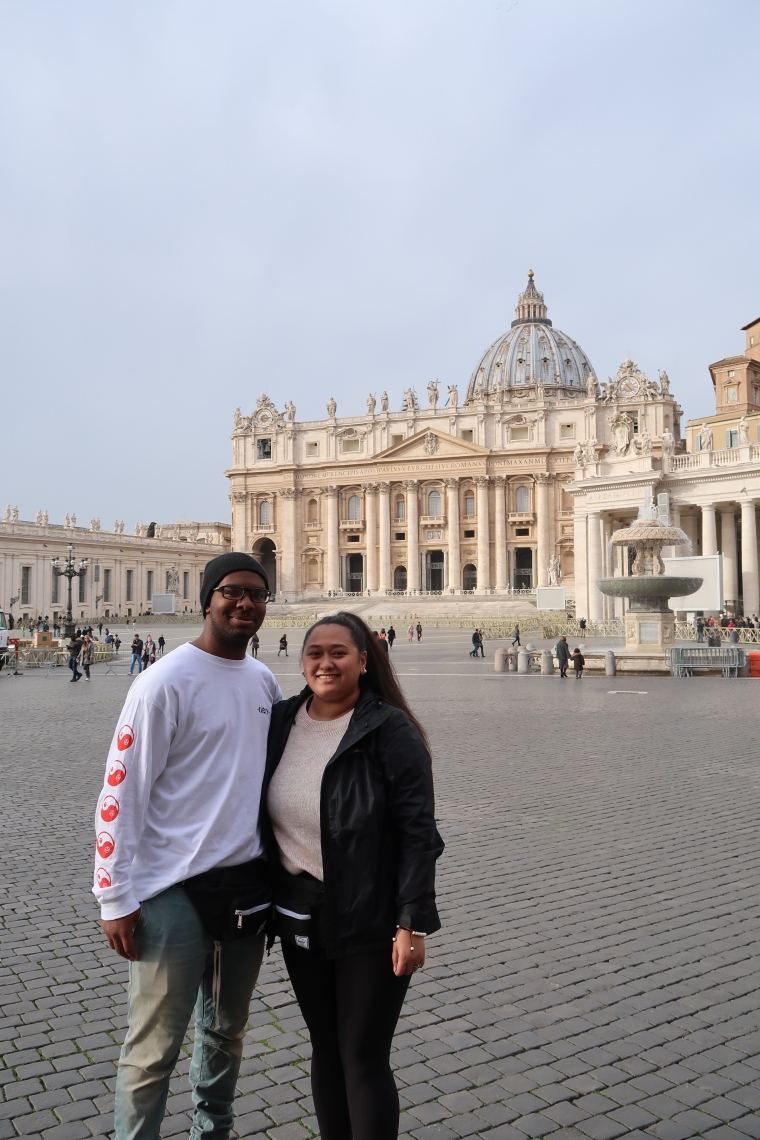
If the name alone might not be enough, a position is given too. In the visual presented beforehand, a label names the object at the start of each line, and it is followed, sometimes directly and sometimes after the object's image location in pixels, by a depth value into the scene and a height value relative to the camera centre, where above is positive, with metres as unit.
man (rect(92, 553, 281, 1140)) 2.46 -0.66
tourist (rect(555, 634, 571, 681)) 20.45 -0.73
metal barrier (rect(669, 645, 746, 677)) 20.11 -0.88
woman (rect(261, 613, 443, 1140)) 2.39 -0.68
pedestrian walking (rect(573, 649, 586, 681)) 20.09 -0.92
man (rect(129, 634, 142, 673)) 24.20 -0.72
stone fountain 22.84 +0.82
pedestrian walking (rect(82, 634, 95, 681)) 22.14 -0.74
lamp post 33.47 +2.05
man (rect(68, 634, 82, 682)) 22.34 -0.73
